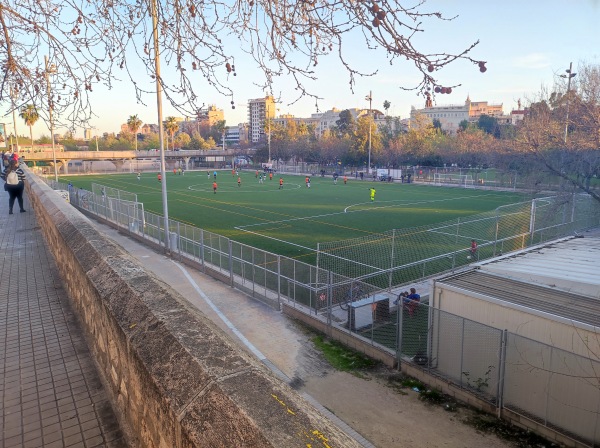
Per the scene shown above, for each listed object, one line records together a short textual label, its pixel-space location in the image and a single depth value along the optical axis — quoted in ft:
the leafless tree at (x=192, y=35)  12.64
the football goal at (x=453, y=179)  196.30
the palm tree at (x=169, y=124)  313.73
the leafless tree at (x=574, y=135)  72.64
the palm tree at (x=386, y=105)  423.47
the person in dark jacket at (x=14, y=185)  55.83
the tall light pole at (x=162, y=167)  68.79
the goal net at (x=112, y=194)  99.14
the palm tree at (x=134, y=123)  316.81
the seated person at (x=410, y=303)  37.48
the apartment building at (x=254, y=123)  546.38
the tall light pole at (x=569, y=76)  80.04
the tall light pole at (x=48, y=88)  22.61
